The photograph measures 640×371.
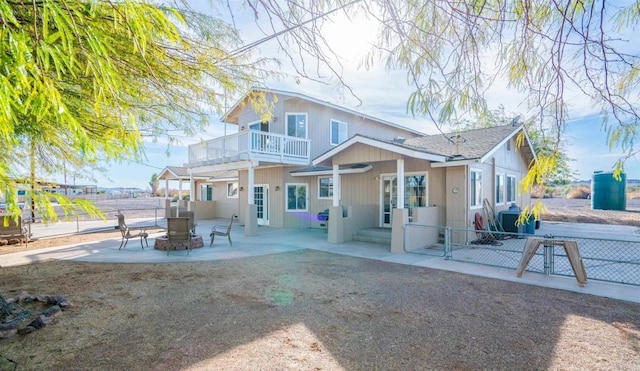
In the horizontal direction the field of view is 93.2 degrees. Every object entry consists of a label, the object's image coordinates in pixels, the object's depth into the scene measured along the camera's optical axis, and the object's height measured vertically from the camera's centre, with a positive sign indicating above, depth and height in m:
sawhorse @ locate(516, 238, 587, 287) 5.52 -1.19
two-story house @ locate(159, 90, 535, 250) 9.95 +0.93
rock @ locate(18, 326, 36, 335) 3.64 -1.67
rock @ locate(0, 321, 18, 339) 3.54 -1.64
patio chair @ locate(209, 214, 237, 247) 9.79 -1.68
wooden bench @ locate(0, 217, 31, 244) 9.65 -1.30
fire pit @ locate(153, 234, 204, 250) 9.00 -1.57
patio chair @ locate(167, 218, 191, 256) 8.74 -1.09
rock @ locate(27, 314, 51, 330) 3.80 -1.65
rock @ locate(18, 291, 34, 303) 4.67 -1.63
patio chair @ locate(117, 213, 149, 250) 9.23 -1.25
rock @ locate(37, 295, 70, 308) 4.56 -1.64
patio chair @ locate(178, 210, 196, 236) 10.76 -0.84
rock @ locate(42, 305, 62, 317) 4.12 -1.65
